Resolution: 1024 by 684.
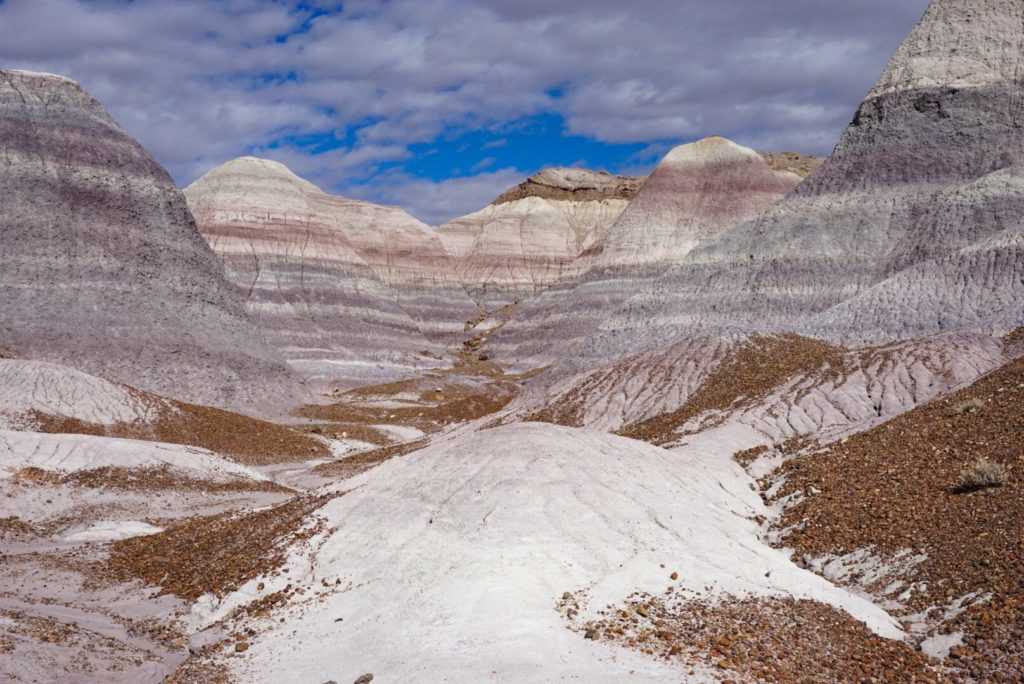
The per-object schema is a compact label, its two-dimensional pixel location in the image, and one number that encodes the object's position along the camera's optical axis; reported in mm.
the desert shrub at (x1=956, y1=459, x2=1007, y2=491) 16141
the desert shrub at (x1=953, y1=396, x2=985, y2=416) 20859
